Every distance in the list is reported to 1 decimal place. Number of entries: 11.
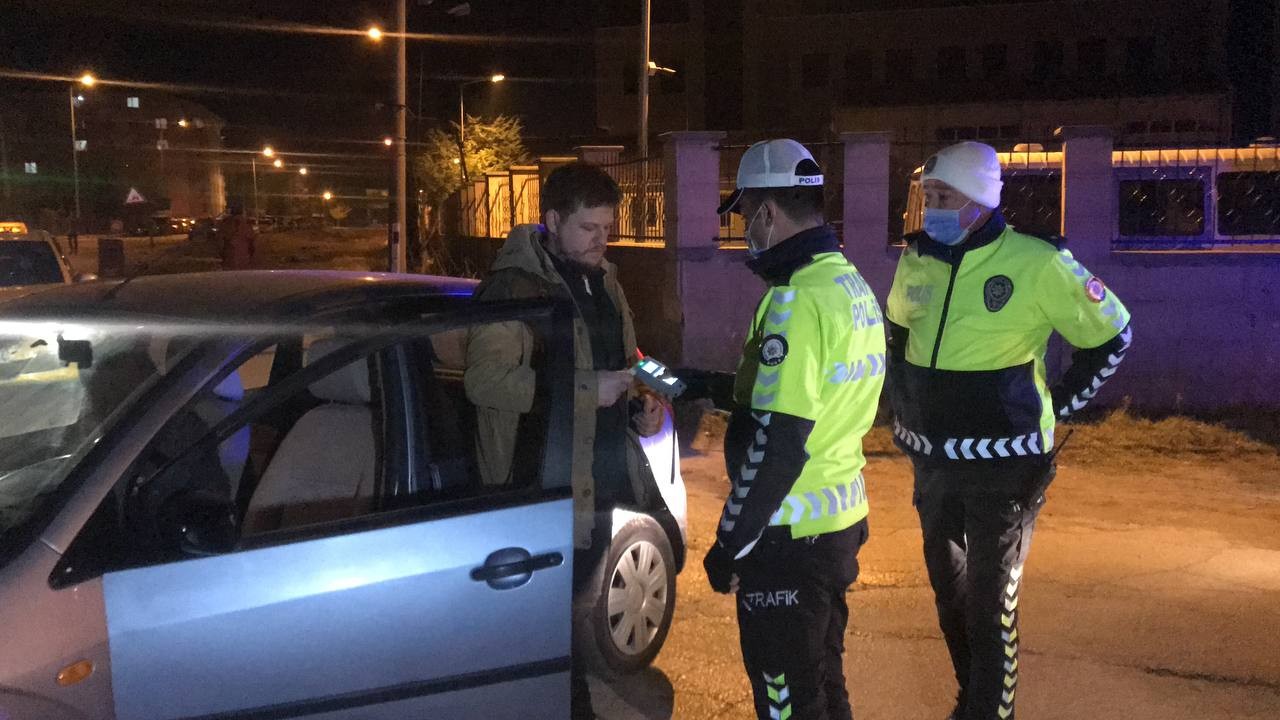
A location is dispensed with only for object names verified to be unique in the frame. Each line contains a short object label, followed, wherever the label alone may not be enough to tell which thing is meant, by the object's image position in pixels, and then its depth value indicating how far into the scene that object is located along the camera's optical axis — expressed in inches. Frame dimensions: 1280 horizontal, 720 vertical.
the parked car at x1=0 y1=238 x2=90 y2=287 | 389.7
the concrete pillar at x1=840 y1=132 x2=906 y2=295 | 449.7
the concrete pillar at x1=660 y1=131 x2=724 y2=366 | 468.4
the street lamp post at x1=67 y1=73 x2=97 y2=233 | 1646.0
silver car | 105.2
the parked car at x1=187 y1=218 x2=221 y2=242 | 1787.6
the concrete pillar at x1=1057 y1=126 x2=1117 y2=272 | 429.4
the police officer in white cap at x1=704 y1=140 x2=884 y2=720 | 116.4
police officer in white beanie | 147.1
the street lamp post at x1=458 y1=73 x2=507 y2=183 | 1254.1
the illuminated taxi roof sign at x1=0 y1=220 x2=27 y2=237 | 403.1
